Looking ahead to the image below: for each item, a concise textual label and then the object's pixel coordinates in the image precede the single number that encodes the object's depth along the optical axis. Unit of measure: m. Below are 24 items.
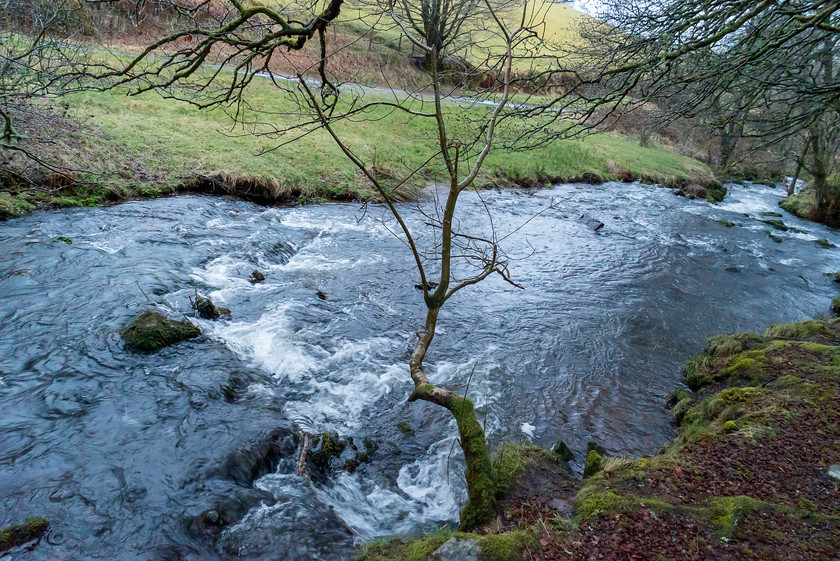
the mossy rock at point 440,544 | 2.97
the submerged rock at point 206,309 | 7.05
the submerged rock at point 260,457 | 4.42
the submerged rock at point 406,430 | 5.40
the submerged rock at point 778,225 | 16.30
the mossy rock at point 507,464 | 3.95
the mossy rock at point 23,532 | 3.44
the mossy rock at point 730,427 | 4.63
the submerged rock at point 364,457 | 4.84
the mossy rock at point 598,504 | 3.43
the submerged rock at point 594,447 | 5.05
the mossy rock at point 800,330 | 7.09
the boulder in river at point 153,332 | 6.00
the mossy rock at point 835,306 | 9.53
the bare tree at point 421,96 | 3.30
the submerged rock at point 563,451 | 4.85
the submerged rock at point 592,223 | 14.29
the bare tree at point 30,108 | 4.23
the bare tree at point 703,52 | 4.53
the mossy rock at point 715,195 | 20.33
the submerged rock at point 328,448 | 4.78
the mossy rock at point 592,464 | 4.53
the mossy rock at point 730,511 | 3.20
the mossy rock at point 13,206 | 8.98
